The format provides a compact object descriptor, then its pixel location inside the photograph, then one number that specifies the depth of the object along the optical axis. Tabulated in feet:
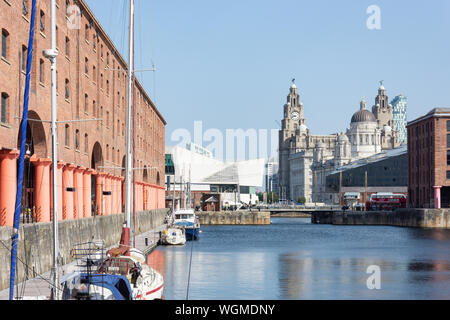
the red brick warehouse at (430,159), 401.08
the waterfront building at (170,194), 566.15
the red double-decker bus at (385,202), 556.10
